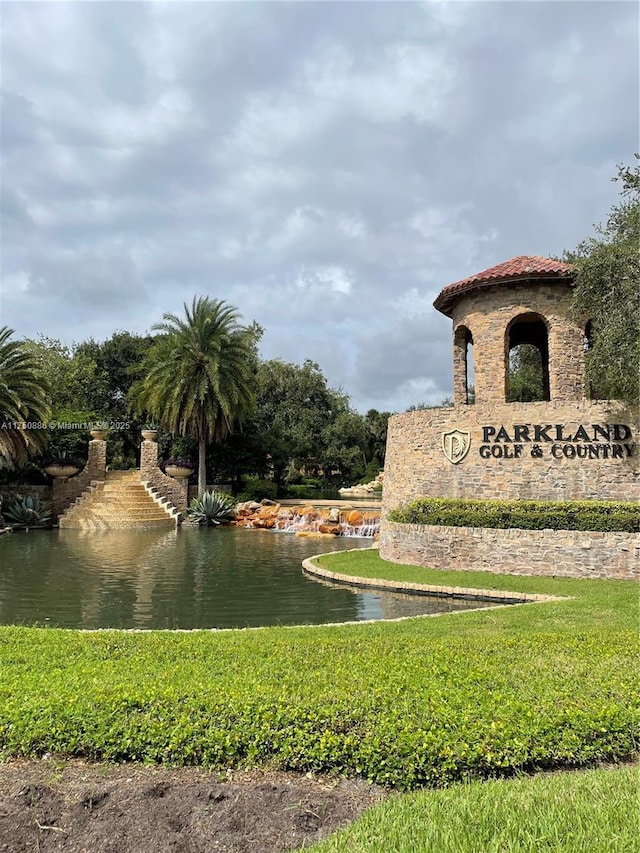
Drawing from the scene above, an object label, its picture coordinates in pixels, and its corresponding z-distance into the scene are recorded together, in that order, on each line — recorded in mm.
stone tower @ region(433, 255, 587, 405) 17375
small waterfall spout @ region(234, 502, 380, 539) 26578
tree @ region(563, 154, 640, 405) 14820
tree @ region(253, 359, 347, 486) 46500
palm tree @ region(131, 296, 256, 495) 33750
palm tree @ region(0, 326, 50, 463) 28203
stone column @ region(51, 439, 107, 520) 33344
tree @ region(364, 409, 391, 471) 61281
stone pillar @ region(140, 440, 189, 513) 34312
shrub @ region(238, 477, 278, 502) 35781
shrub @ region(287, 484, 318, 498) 40369
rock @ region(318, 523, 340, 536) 26656
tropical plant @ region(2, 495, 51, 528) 29766
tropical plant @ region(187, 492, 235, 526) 31453
